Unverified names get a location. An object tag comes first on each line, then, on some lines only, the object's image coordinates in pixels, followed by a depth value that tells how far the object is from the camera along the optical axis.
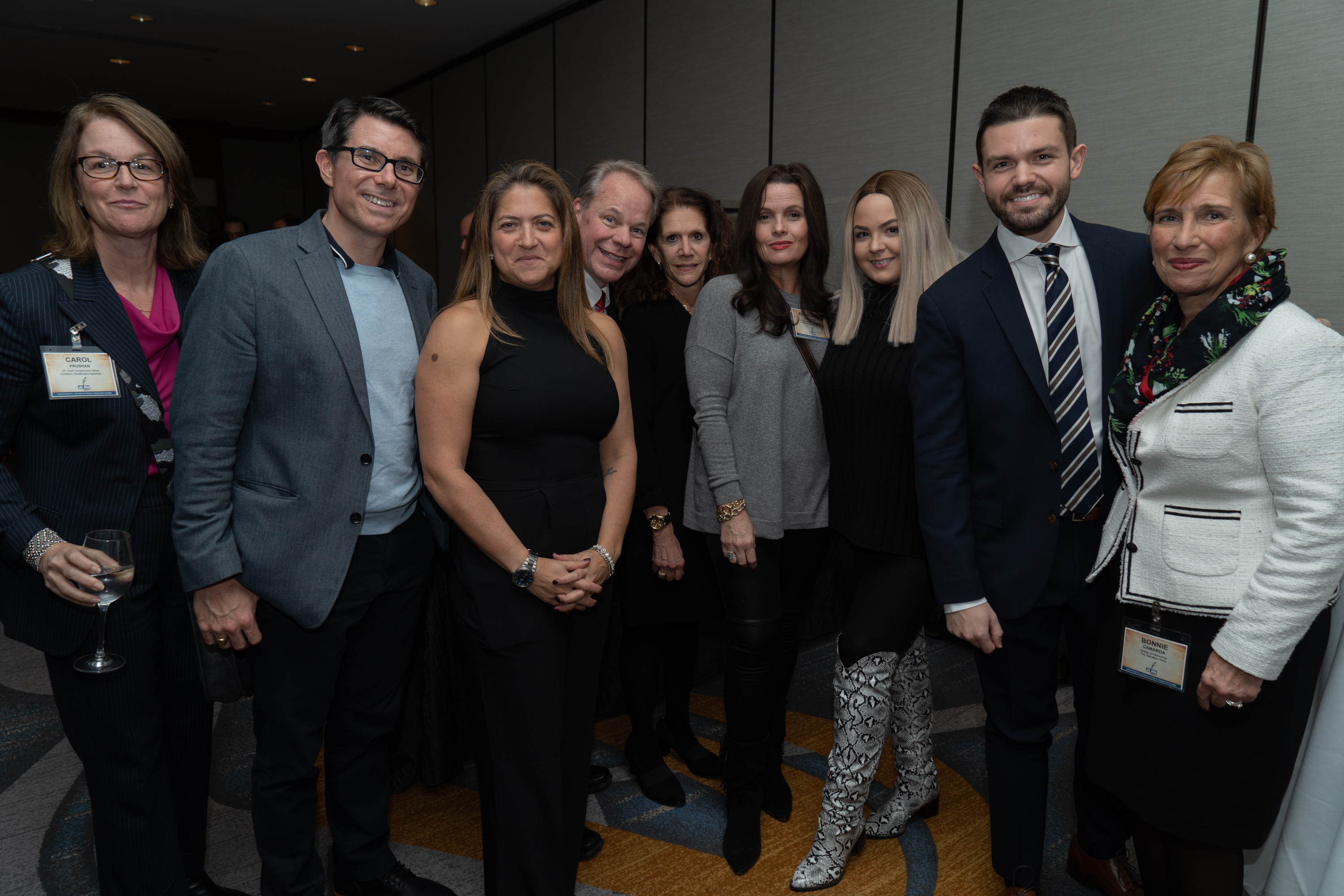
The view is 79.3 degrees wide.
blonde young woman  1.96
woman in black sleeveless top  1.60
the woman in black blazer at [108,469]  1.57
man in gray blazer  1.57
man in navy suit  1.72
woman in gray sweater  2.08
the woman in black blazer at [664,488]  2.28
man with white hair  2.28
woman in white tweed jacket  1.34
